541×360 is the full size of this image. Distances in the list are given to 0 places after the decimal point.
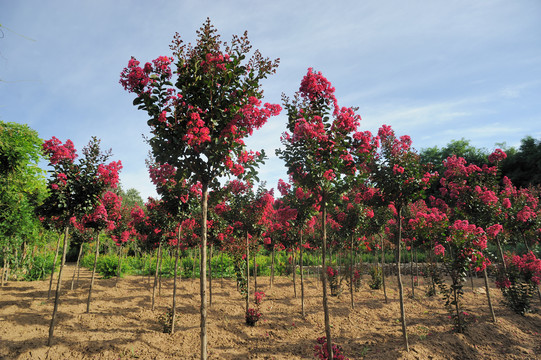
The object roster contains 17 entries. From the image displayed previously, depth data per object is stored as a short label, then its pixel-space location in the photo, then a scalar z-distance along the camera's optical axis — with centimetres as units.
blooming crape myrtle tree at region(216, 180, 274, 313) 960
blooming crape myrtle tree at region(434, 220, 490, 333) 831
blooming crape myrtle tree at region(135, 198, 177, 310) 873
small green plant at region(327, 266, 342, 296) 1294
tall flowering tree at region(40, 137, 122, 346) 677
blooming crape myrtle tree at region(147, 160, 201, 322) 758
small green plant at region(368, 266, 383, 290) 1487
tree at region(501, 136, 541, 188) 3102
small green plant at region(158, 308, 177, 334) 804
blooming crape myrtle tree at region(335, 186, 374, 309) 1105
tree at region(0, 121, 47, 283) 1145
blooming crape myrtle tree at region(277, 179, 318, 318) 821
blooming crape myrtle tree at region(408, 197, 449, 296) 918
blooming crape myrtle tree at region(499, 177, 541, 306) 1117
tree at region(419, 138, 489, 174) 3928
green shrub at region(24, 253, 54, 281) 1395
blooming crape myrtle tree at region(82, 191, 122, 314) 805
